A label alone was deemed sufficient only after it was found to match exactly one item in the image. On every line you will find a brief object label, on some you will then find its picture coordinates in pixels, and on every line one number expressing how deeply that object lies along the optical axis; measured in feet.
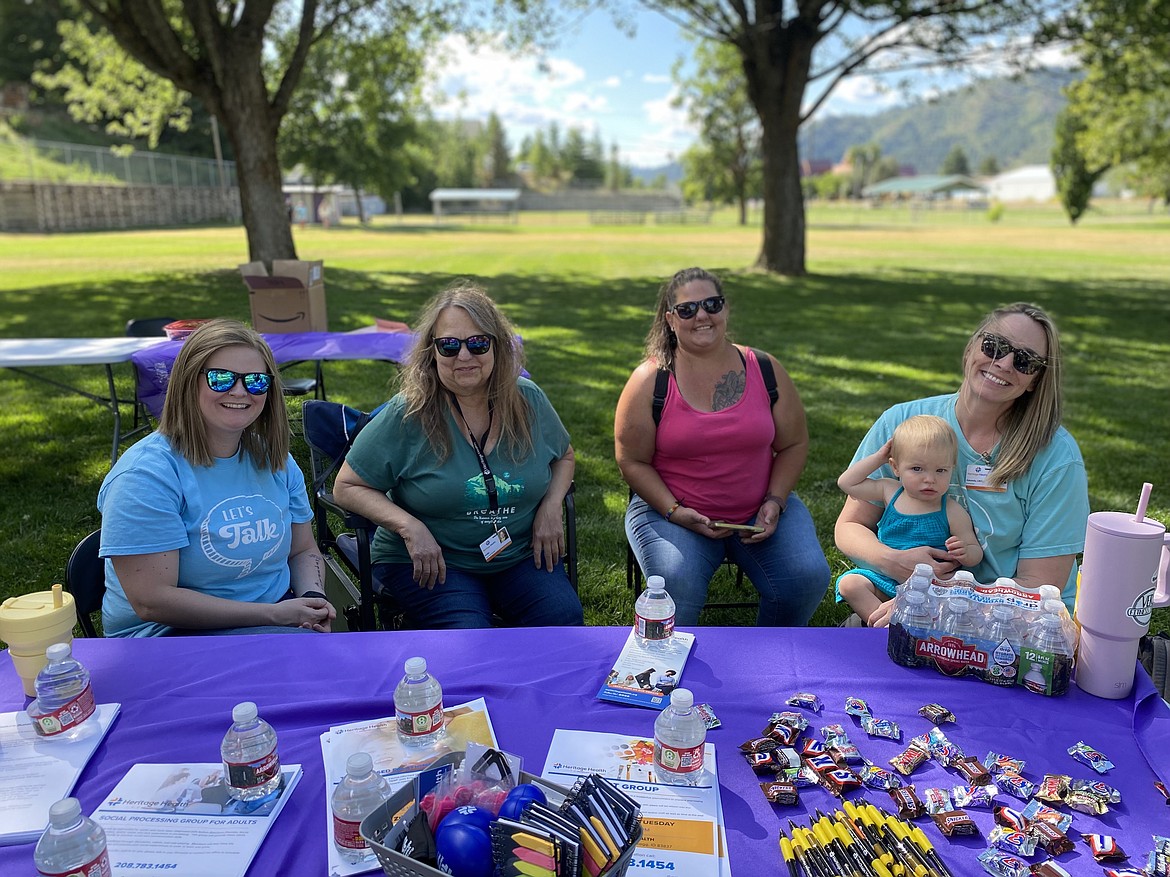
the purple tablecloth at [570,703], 4.81
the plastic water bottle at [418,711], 5.37
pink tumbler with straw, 5.66
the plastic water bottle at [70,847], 3.98
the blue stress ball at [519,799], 3.84
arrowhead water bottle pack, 5.96
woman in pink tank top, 10.22
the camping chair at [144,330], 20.34
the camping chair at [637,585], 11.67
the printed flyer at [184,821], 4.46
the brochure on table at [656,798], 4.49
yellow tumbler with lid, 5.93
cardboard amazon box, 24.70
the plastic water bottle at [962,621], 6.15
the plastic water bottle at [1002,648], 6.07
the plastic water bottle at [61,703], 5.44
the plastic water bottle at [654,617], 6.50
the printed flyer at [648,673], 5.88
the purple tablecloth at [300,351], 16.55
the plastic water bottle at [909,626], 6.25
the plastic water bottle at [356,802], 4.45
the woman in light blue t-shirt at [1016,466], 8.14
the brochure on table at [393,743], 5.15
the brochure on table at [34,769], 4.75
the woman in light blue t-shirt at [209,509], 7.17
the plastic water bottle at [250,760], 4.83
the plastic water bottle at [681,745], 5.05
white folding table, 16.56
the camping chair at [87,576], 7.69
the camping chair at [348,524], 9.27
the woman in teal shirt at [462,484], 9.00
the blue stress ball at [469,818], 3.87
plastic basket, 3.75
